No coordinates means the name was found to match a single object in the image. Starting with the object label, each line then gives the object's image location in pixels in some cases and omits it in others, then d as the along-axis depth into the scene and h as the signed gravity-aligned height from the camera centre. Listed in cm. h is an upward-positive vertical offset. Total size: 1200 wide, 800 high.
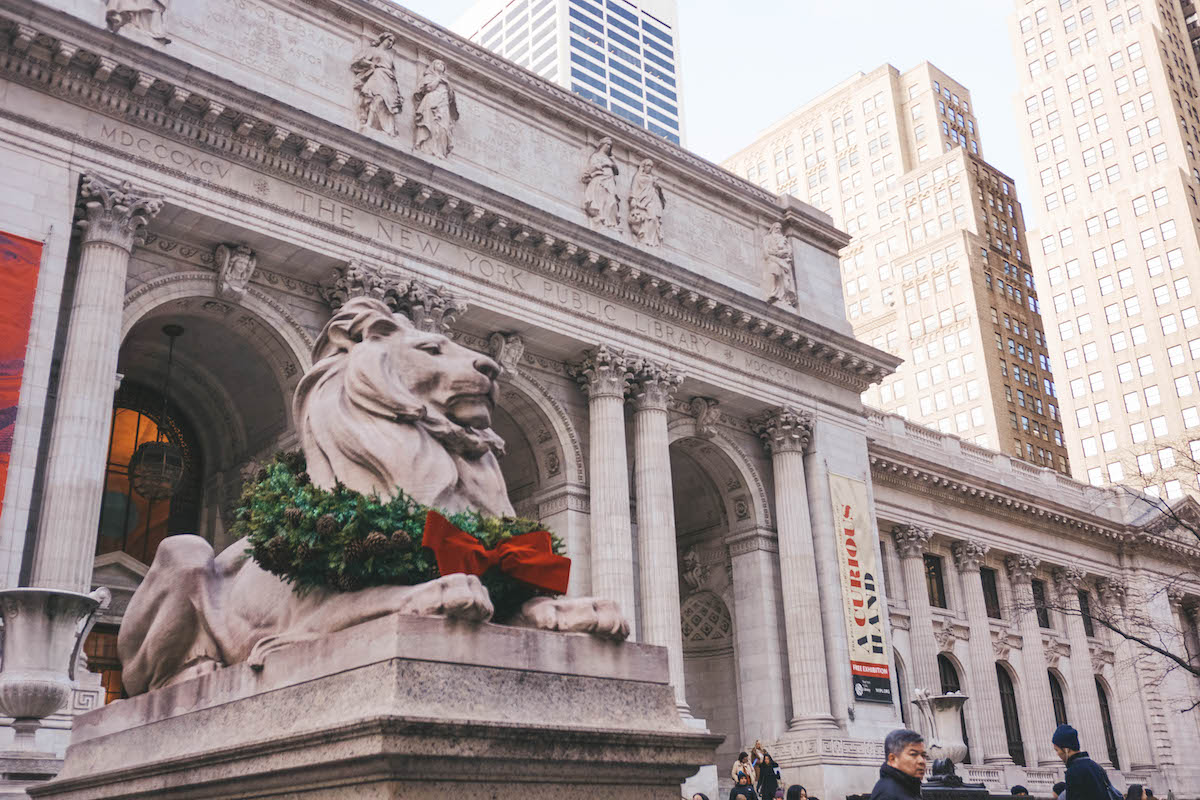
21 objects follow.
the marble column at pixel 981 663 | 4419 +565
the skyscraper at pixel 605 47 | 15925 +10759
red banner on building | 1930 +885
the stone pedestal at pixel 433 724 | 505 +51
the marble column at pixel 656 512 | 2867 +777
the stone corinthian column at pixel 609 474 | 2803 +853
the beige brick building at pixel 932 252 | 9006 +4552
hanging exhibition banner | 3259 +631
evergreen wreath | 596 +151
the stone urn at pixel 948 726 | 2692 +205
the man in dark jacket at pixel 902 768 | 632 +26
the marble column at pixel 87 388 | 1919 +775
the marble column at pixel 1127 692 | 5169 +508
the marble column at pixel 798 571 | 3130 +679
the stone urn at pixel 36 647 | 966 +169
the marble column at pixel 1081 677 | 4931 +554
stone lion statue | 626 +200
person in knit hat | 850 +20
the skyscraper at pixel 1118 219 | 8375 +4333
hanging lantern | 2456 +771
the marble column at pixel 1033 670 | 4653 +562
